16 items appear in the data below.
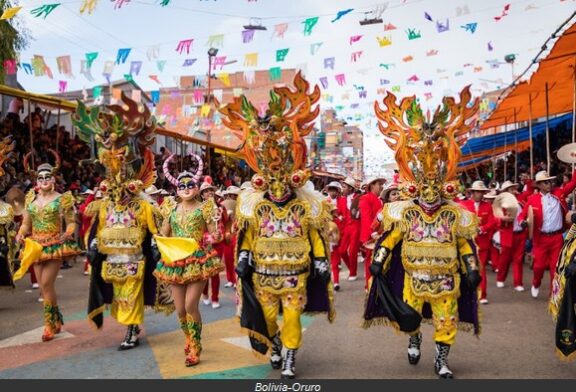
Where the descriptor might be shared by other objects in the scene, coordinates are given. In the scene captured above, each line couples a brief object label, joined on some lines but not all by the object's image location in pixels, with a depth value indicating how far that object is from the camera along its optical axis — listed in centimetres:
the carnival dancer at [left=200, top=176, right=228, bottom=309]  586
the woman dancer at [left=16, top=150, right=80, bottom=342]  659
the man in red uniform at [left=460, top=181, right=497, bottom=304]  896
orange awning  819
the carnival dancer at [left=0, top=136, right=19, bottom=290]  772
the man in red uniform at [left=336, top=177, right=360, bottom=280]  1009
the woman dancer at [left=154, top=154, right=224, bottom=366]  556
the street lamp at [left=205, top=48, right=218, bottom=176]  1795
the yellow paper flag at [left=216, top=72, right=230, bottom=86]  1645
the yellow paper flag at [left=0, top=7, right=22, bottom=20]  827
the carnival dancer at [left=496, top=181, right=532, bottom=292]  896
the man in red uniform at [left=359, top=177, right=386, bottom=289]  940
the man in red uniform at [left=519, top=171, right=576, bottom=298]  824
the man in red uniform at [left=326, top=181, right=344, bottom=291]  963
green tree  1468
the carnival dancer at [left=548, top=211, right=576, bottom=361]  464
